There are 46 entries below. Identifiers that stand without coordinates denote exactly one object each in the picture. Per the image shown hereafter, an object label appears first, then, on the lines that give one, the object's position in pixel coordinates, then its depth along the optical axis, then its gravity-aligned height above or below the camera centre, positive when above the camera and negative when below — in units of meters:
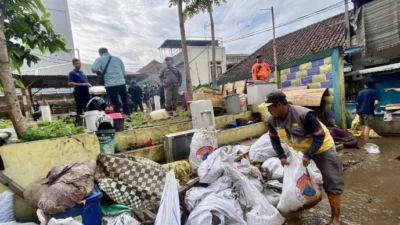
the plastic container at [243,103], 6.49 -0.38
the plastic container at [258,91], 6.53 -0.04
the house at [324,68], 6.37 +0.56
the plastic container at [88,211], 2.09 -1.04
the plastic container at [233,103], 6.28 -0.34
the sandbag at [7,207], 2.23 -0.97
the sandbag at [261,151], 3.74 -1.10
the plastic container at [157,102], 8.40 -0.10
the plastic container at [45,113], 4.49 -0.04
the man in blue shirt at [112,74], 4.97 +0.72
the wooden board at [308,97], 6.20 -0.37
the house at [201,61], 21.70 +3.53
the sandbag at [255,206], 2.30 -1.32
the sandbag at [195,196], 2.46 -1.19
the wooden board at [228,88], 9.42 +0.20
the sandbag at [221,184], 2.69 -1.17
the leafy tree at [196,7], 10.88 +4.57
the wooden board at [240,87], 8.68 +0.19
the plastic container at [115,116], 4.11 -0.23
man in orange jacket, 7.37 +0.64
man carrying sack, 2.20 -0.59
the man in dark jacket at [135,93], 8.95 +0.35
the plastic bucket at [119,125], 4.11 -0.41
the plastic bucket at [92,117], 3.43 -0.18
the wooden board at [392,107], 6.30 -0.93
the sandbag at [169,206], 1.89 -0.99
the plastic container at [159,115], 6.10 -0.44
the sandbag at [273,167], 3.28 -1.26
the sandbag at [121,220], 2.22 -1.24
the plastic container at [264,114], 6.10 -0.73
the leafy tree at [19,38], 2.40 +0.94
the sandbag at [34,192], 2.13 -0.82
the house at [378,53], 7.21 +1.11
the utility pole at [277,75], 8.17 +0.46
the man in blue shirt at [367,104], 5.41 -0.65
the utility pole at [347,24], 10.29 +2.74
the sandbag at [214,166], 2.84 -0.98
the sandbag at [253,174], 2.97 -1.21
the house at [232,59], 23.14 +3.66
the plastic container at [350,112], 6.82 -1.03
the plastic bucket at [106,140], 3.18 -0.53
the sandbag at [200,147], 3.59 -0.88
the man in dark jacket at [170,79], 7.50 +0.69
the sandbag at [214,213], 2.12 -1.22
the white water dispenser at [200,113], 4.73 -0.39
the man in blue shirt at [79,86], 4.82 +0.49
